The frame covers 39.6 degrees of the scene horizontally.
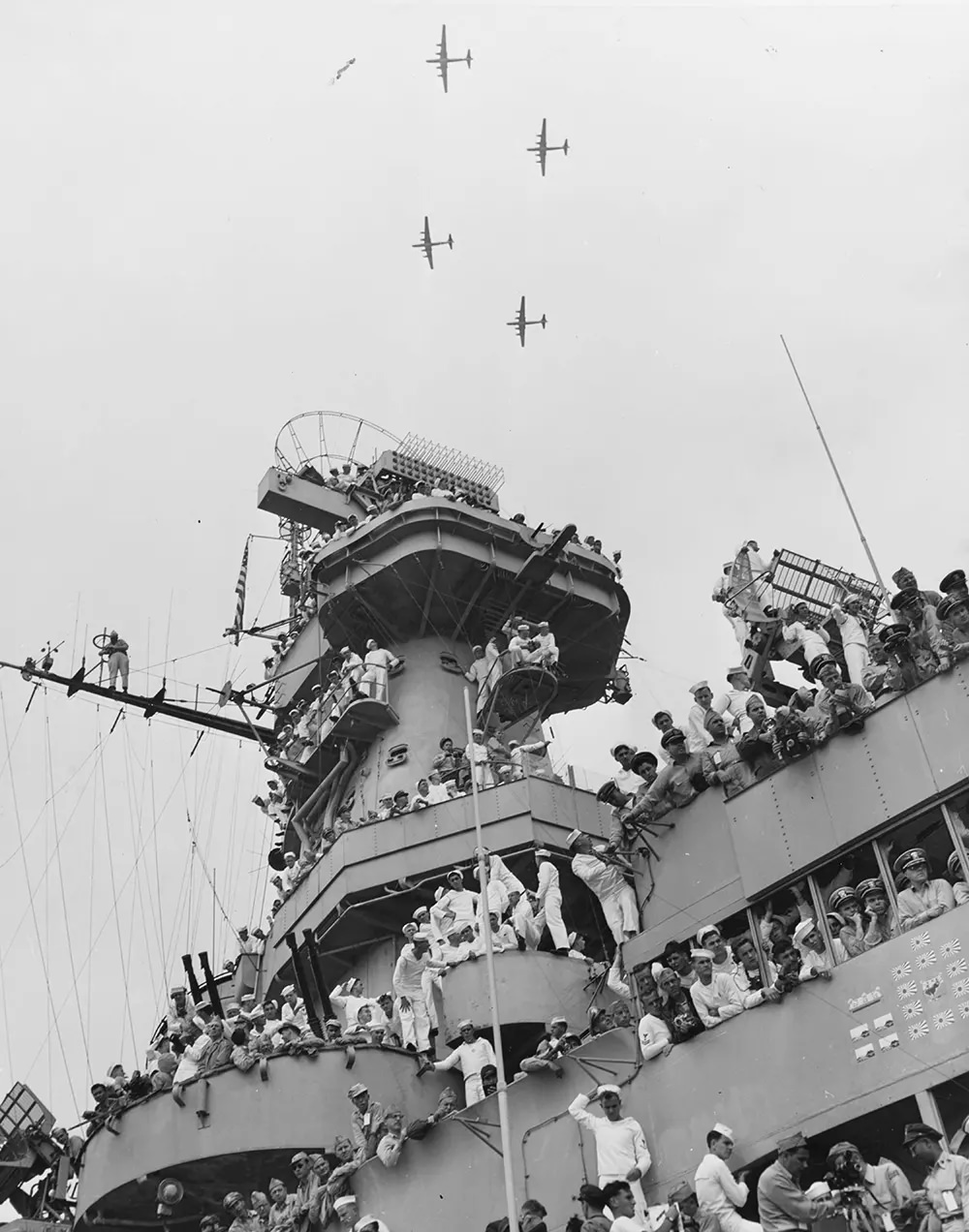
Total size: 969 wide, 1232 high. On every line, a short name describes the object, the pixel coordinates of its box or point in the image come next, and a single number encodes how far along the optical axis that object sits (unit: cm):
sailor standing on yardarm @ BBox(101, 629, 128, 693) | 2731
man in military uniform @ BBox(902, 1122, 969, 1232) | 920
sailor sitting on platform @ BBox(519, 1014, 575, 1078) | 1407
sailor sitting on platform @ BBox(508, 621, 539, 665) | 2331
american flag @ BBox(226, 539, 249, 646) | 3148
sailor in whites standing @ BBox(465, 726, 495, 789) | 2145
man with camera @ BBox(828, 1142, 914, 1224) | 974
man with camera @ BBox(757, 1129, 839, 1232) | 992
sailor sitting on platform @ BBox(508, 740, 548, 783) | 2158
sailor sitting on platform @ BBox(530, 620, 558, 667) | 2341
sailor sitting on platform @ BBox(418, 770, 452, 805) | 2164
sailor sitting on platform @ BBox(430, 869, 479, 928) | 1828
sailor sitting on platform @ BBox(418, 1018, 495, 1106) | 1553
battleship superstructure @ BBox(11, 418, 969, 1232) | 1190
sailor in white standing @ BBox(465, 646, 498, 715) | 2391
